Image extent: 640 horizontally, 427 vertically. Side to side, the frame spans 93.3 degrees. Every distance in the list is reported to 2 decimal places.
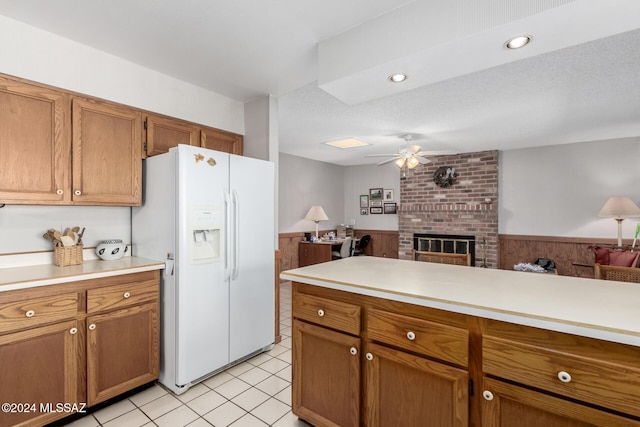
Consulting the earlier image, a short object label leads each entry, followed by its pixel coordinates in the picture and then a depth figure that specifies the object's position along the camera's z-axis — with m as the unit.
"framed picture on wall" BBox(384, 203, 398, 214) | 6.79
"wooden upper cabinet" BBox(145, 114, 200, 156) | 2.47
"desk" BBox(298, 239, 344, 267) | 5.65
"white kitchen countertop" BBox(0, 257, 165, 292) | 1.62
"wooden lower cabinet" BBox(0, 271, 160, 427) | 1.60
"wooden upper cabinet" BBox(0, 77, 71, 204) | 1.83
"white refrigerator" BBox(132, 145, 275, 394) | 2.09
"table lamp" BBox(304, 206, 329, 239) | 5.93
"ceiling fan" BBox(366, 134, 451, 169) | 4.18
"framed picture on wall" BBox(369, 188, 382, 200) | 6.99
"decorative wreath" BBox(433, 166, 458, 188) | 5.88
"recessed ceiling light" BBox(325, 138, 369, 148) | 4.88
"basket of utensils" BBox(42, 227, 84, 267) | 2.07
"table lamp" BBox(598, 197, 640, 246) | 4.06
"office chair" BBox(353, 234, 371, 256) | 6.57
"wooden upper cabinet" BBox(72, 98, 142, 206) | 2.10
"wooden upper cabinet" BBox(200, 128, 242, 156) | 2.86
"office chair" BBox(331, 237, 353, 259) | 5.80
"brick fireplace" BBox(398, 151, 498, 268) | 5.52
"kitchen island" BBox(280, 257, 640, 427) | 0.98
